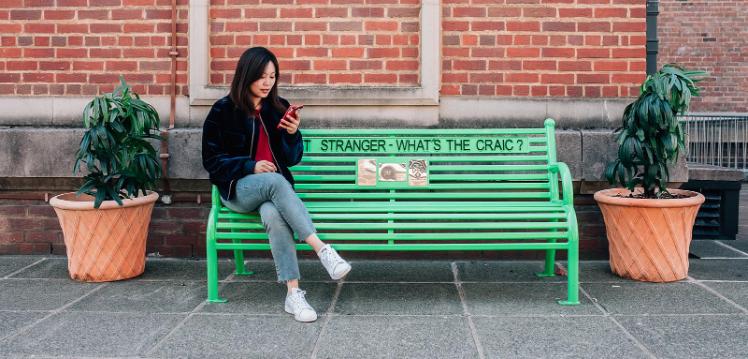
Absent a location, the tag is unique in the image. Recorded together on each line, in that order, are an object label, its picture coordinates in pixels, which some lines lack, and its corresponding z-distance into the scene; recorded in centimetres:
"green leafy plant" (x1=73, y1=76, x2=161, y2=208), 434
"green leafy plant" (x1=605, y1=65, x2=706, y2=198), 428
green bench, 397
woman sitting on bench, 376
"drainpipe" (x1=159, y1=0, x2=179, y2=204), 499
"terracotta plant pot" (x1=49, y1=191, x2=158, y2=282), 437
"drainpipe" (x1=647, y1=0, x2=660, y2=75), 605
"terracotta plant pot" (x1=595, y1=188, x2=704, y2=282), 423
